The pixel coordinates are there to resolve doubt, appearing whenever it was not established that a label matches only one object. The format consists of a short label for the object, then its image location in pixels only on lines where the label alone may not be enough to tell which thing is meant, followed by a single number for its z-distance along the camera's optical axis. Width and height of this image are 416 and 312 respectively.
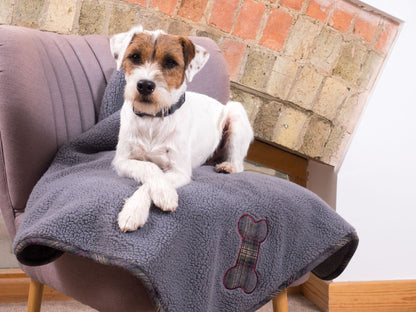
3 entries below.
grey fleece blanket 0.93
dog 1.23
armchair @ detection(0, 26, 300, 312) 1.03
